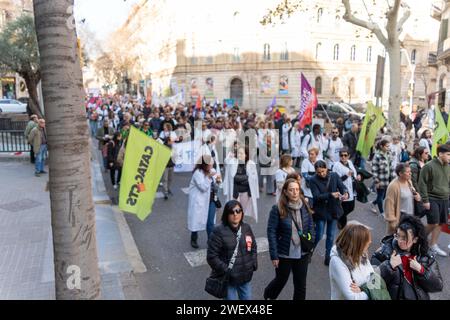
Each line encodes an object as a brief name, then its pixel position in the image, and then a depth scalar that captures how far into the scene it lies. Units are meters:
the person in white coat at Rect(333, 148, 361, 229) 6.36
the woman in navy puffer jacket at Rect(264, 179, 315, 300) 4.30
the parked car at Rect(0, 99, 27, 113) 28.92
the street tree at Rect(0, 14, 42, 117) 16.47
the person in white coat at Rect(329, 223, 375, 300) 3.05
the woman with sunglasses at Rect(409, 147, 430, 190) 6.73
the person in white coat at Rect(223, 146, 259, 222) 7.20
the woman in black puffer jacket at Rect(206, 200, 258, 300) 3.85
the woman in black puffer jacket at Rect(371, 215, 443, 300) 3.14
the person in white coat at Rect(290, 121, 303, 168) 12.45
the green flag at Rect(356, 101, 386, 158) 11.06
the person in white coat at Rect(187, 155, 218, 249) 6.35
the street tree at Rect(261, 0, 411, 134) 13.99
